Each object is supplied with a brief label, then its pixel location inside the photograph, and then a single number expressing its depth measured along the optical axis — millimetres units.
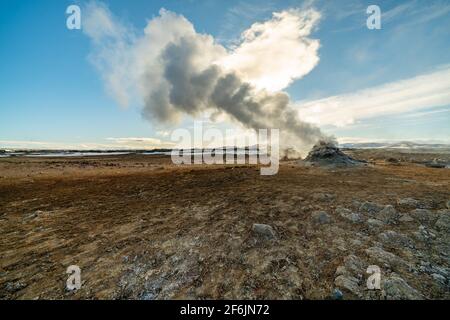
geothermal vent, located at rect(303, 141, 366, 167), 32281
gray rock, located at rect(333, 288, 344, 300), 6266
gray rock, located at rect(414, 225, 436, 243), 9305
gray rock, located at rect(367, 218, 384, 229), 10591
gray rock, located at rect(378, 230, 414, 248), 8977
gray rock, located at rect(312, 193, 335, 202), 14680
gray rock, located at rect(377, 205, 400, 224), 11181
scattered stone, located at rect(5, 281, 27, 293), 6891
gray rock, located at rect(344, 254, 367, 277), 7348
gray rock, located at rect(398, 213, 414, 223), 10969
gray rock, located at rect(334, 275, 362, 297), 6475
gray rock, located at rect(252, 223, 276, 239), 9850
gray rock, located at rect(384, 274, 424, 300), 6223
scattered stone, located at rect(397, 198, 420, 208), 12738
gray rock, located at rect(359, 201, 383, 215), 12305
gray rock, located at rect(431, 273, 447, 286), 6781
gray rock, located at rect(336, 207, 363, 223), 11406
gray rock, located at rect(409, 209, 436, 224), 10938
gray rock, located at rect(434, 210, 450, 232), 10151
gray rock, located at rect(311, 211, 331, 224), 11315
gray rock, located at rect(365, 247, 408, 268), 7732
